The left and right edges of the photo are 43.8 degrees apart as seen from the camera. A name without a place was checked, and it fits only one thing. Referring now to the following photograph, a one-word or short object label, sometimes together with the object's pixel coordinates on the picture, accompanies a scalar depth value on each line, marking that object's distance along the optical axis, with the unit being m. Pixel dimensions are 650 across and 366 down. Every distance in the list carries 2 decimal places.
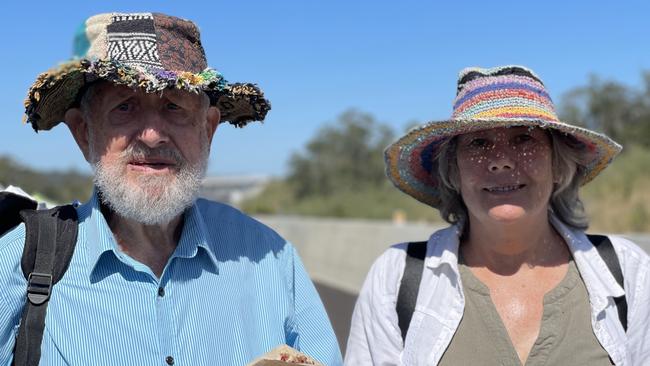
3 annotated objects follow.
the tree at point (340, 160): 42.10
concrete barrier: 11.39
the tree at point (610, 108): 27.88
